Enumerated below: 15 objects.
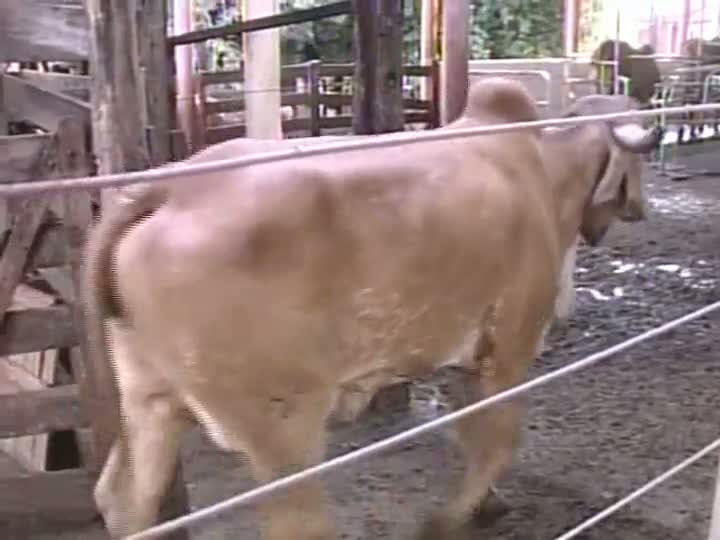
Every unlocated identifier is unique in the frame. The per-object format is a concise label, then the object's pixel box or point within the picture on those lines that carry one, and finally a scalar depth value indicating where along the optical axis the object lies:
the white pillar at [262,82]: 7.58
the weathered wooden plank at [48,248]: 2.75
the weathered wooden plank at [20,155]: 2.66
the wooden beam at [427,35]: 10.27
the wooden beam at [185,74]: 8.66
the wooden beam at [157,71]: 4.88
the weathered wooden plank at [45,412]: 2.76
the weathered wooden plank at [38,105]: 2.77
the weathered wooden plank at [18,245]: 2.69
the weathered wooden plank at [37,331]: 2.74
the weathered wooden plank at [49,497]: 2.82
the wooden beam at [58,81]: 3.37
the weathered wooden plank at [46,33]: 2.66
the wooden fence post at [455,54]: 8.19
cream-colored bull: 2.02
